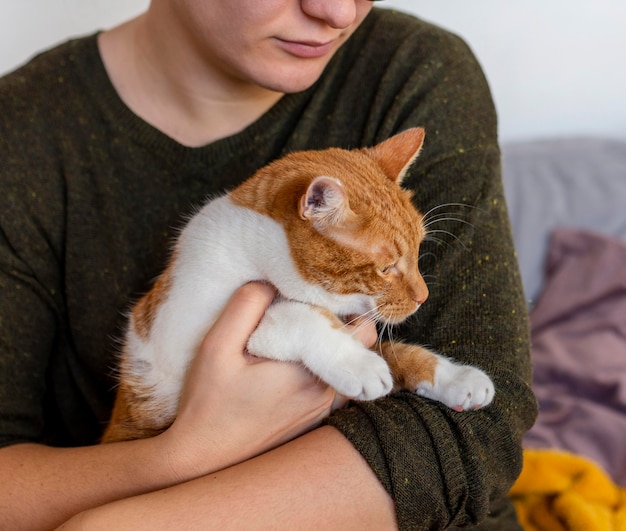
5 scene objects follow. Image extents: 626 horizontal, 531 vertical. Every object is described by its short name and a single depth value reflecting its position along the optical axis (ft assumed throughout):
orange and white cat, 3.46
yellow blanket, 4.92
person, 3.43
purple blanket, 5.67
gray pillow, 6.96
